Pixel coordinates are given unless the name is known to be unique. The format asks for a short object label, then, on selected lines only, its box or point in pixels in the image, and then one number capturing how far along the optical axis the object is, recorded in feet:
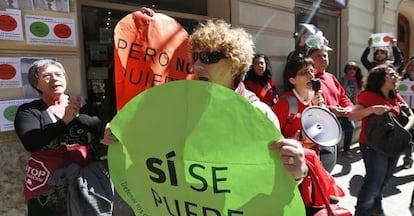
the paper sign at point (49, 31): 9.19
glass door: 13.42
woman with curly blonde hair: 4.88
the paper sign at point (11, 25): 8.73
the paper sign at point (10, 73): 8.88
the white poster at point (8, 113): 8.95
